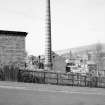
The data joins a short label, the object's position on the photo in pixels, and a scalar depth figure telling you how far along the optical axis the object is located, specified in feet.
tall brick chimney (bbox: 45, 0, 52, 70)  93.15
